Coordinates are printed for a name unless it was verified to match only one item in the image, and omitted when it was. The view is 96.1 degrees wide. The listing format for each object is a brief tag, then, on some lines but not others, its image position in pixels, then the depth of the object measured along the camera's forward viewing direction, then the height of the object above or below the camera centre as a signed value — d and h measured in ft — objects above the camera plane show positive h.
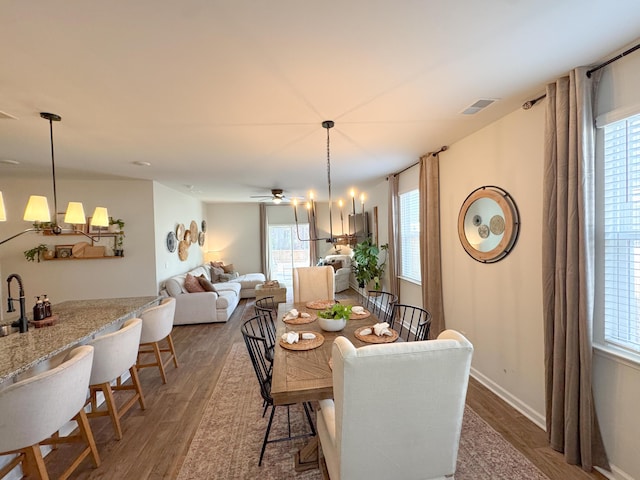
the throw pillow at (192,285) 17.49 -2.89
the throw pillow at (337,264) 26.63 -2.72
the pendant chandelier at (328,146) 8.66 +3.35
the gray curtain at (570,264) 6.10 -0.76
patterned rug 6.37 -5.31
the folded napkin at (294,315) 9.05 -2.54
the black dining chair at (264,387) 6.73 -3.67
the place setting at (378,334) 7.13 -2.60
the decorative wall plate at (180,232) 20.33 +0.42
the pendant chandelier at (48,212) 7.27 +0.78
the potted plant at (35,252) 15.66 -0.64
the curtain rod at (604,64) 5.46 +3.40
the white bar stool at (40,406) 4.64 -2.86
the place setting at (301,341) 6.79 -2.61
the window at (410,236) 15.20 -0.15
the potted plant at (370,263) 19.19 -1.94
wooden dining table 5.08 -2.70
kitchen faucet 7.01 -1.94
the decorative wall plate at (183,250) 20.79 -0.90
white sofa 17.01 -4.02
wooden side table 20.22 -4.00
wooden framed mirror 8.55 +0.27
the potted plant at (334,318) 7.83 -2.30
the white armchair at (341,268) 25.14 -3.04
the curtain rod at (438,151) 11.53 +3.40
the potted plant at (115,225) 16.26 +0.79
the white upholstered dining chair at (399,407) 3.82 -2.43
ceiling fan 18.66 +2.92
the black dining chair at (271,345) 7.60 -3.18
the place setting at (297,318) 8.81 -2.60
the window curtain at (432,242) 12.10 -0.39
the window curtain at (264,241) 29.22 -0.50
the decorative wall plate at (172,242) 18.85 -0.27
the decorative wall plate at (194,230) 23.20 +0.61
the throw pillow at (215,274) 24.39 -3.14
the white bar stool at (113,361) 6.95 -3.09
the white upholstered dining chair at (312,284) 12.90 -2.18
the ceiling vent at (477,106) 7.52 +3.43
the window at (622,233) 5.76 -0.08
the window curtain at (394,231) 16.56 +0.13
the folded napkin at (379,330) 7.36 -2.51
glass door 30.81 -1.59
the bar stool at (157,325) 9.54 -2.96
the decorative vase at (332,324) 7.81 -2.43
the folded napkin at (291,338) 7.00 -2.50
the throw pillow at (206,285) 17.89 -2.99
